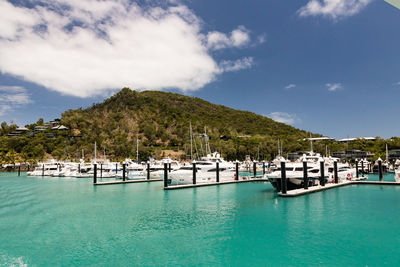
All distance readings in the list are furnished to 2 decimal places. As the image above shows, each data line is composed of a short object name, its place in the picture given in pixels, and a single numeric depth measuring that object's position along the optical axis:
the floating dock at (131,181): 37.69
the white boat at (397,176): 34.97
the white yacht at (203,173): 34.66
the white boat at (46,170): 60.00
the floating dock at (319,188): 24.94
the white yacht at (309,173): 27.89
